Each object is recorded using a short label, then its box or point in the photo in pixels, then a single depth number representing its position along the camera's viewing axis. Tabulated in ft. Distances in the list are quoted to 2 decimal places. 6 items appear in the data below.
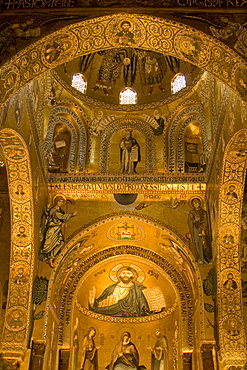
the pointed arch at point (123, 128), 50.85
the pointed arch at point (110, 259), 46.70
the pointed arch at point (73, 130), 50.29
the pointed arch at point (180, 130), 49.96
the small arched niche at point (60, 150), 50.39
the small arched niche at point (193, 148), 50.11
